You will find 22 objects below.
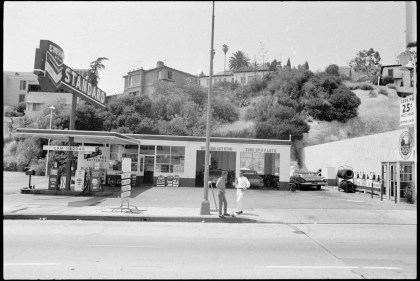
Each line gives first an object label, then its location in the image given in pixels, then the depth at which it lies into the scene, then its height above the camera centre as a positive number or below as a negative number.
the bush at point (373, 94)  71.12 +14.99
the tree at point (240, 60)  103.75 +30.77
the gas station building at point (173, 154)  25.03 +0.42
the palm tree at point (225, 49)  95.08 +31.35
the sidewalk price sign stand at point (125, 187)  13.41 -1.12
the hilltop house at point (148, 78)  67.51 +16.39
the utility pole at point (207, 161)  13.10 -0.01
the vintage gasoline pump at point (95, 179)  18.70 -1.17
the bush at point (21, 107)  66.19 +9.17
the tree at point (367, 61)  91.62 +28.47
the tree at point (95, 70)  58.25 +14.82
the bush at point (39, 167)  35.22 -1.17
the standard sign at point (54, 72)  15.60 +4.08
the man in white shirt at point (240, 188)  13.11 -0.97
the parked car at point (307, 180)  25.02 -1.10
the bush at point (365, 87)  74.31 +17.23
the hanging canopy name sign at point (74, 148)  18.25 +0.46
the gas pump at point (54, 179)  18.86 -1.25
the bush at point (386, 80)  78.25 +19.77
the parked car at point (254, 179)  25.30 -1.19
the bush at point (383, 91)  72.06 +15.88
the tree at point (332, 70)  78.06 +21.79
